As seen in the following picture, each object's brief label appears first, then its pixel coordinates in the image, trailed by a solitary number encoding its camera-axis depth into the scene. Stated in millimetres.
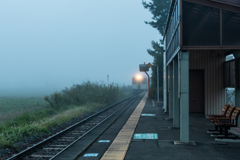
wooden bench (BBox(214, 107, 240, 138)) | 8905
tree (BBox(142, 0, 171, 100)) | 35106
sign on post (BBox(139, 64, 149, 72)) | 33406
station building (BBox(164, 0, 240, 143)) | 8477
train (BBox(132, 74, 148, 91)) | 54562
